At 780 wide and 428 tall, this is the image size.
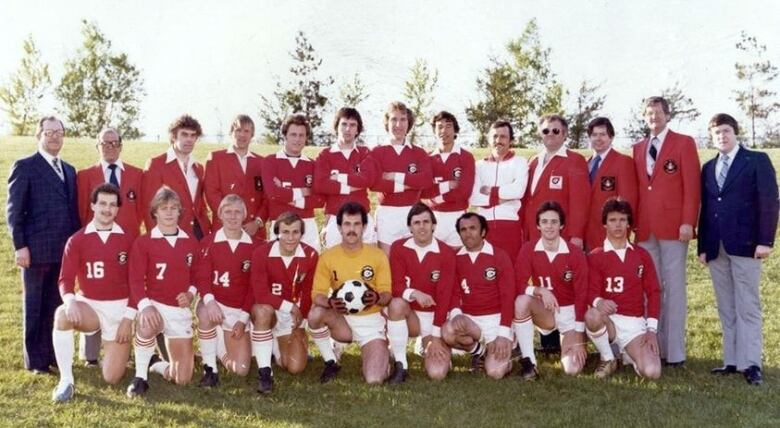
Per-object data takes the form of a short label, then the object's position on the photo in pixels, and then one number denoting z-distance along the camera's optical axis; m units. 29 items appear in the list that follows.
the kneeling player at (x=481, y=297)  6.60
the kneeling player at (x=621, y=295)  6.56
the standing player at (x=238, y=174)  7.25
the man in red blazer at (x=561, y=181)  7.09
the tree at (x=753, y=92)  39.56
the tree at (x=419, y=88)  35.81
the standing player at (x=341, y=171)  7.13
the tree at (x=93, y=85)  40.03
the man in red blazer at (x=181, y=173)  7.02
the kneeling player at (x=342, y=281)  6.51
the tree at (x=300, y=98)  37.28
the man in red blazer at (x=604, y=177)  7.07
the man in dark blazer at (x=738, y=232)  6.32
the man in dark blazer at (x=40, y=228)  6.44
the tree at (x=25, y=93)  41.44
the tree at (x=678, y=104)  40.53
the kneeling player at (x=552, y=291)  6.62
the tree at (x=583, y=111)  37.19
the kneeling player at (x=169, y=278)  6.23
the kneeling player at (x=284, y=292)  6.36
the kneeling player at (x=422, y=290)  6.56
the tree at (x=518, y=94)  35.88
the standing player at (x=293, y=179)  7.15
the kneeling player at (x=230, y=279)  6.49
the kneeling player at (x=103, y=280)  6.11
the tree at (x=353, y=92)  36.41
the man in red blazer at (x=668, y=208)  6.73
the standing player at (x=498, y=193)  7.34
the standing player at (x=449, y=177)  7.32
